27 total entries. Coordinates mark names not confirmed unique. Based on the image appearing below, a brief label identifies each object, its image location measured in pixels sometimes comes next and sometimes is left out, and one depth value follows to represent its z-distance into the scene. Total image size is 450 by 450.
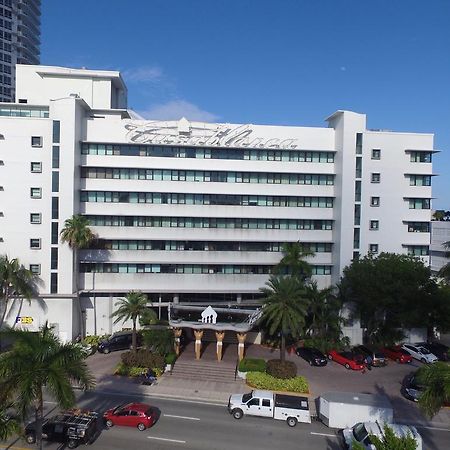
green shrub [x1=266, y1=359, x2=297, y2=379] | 33.31
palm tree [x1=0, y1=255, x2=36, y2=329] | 38.34
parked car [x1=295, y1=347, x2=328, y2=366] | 37.97
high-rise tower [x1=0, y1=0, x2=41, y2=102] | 103.19
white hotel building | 43.81
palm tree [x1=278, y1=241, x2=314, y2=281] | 42.75
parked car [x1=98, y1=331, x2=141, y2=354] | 40.34
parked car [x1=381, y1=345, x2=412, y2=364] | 39.59
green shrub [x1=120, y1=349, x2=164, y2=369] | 34.78
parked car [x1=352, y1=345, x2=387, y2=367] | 38.19
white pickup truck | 26.34
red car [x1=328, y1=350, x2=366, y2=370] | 37.12
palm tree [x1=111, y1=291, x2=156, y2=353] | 36.78
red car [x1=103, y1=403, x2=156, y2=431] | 24.95
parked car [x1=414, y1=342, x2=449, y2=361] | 39.91
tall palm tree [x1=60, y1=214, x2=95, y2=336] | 39.34
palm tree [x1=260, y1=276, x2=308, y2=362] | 34.16
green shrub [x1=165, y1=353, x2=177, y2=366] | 35.66
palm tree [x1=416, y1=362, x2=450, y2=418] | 17.86
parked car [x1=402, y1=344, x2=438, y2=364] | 39.45
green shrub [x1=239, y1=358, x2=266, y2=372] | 34.72
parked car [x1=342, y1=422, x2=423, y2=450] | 21.32
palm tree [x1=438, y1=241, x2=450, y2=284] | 32.28
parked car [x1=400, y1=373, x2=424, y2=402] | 30.65
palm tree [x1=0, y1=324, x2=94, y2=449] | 16.58
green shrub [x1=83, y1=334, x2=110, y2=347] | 42.04
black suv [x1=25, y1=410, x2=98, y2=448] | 22.36
